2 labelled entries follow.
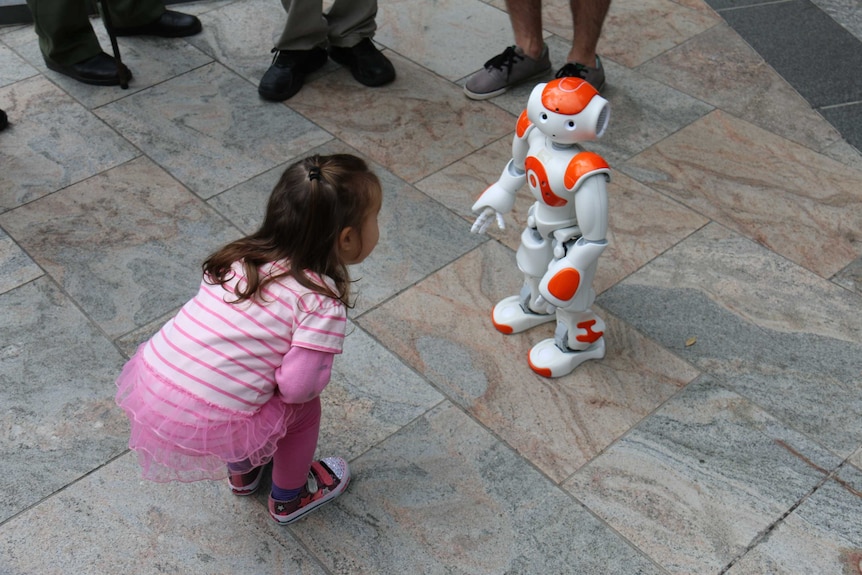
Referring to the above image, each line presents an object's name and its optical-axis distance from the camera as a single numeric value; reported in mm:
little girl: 1987
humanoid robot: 2389
